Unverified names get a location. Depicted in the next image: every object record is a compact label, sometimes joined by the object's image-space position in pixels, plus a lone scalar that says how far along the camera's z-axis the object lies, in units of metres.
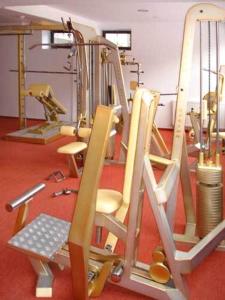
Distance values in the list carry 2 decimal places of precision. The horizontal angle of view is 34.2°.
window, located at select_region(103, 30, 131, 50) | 7.09
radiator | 6.42
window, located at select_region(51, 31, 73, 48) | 7.50
